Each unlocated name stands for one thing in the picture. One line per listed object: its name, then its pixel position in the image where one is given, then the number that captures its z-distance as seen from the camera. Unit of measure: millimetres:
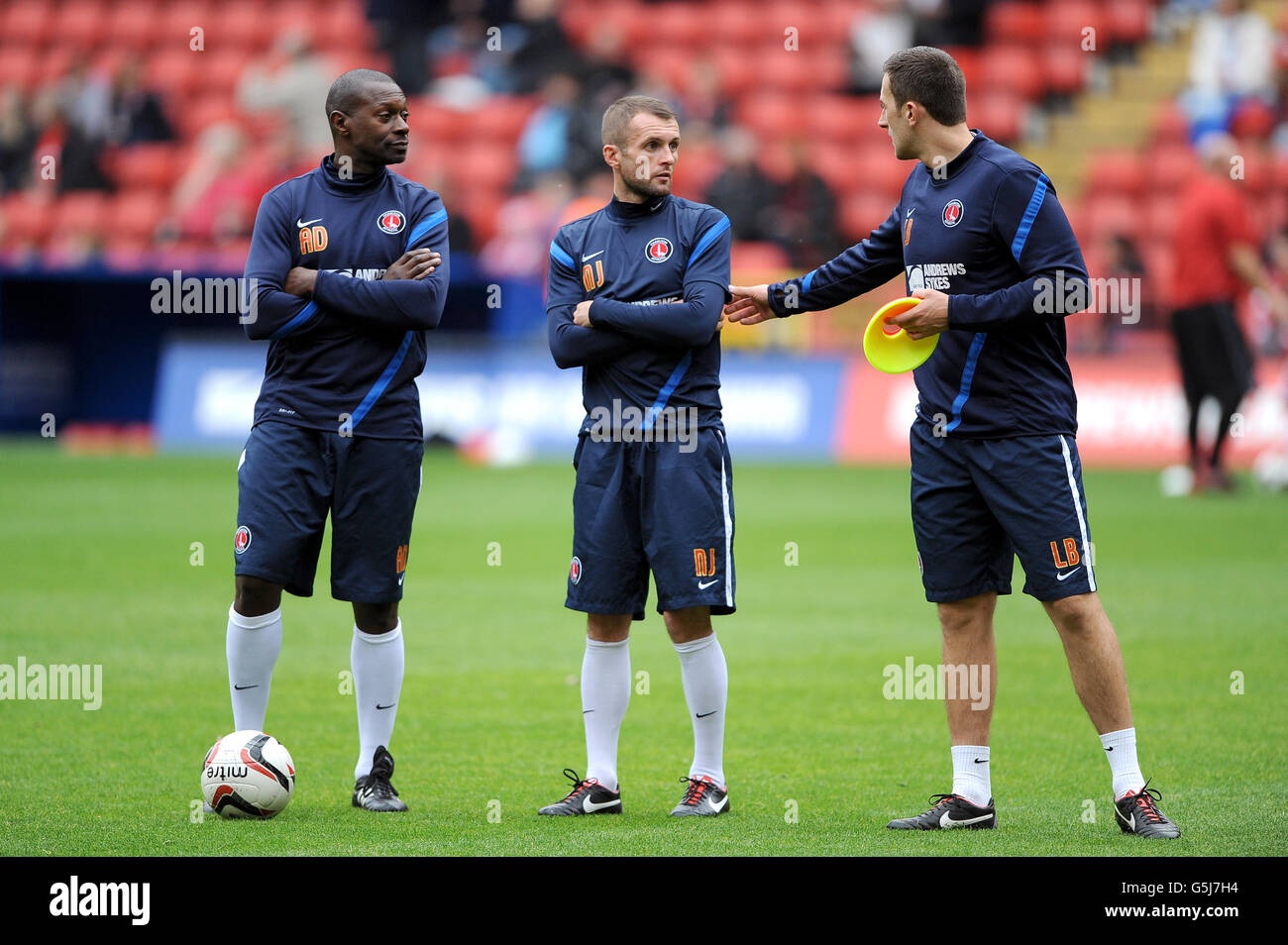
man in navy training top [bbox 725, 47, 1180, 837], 5469
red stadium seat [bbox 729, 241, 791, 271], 20469
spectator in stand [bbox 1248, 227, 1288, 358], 20297
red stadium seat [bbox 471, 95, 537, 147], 24156
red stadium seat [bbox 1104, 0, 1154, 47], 25062
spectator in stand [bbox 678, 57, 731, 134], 22859
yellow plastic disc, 5695
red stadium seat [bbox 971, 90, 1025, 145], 23859
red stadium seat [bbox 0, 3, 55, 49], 26562
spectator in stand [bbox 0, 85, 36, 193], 23594
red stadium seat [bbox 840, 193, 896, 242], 22641
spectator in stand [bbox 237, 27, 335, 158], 22359
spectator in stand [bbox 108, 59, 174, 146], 24297
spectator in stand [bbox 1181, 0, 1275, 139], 23062
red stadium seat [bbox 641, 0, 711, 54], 25859
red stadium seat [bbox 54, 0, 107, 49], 26625
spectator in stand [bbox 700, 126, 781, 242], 20844
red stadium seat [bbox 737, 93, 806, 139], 24156
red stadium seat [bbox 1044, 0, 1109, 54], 25078
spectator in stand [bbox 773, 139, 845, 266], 20391
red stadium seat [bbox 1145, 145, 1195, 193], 23172
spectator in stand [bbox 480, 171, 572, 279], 20250
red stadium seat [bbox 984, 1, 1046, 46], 25109
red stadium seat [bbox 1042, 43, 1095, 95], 24781
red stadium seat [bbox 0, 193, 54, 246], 23000
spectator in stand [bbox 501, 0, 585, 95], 24109
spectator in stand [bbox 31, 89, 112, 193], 23297
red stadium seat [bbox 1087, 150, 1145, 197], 23438
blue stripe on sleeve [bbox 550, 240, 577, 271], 6137
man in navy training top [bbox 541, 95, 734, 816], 5855
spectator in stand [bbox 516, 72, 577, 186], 22203
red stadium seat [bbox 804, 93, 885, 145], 24031
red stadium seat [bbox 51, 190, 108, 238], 23016
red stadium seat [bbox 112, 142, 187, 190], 24109
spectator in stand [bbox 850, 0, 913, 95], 23891
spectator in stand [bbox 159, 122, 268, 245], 21078
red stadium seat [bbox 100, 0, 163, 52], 26516
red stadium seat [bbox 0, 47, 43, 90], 25766
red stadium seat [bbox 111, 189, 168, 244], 23172
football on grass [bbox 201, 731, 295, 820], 5707
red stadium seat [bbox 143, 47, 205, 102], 25578
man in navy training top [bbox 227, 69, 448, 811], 5992
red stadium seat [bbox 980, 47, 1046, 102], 24469
